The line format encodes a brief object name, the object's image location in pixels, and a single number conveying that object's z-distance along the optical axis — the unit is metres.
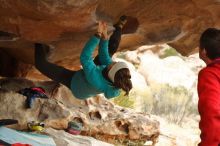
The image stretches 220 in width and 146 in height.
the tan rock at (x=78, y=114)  6.02
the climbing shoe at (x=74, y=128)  6.65
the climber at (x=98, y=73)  4.35
